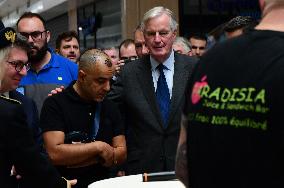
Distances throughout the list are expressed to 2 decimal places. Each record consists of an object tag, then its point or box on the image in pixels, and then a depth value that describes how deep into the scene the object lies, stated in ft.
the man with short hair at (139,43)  16.17
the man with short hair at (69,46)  19.47
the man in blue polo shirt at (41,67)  13.53
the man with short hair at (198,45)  21.09
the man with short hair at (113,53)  20.34
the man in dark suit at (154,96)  11.50
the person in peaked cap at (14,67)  9.16
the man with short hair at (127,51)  18.84
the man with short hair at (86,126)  10.47
